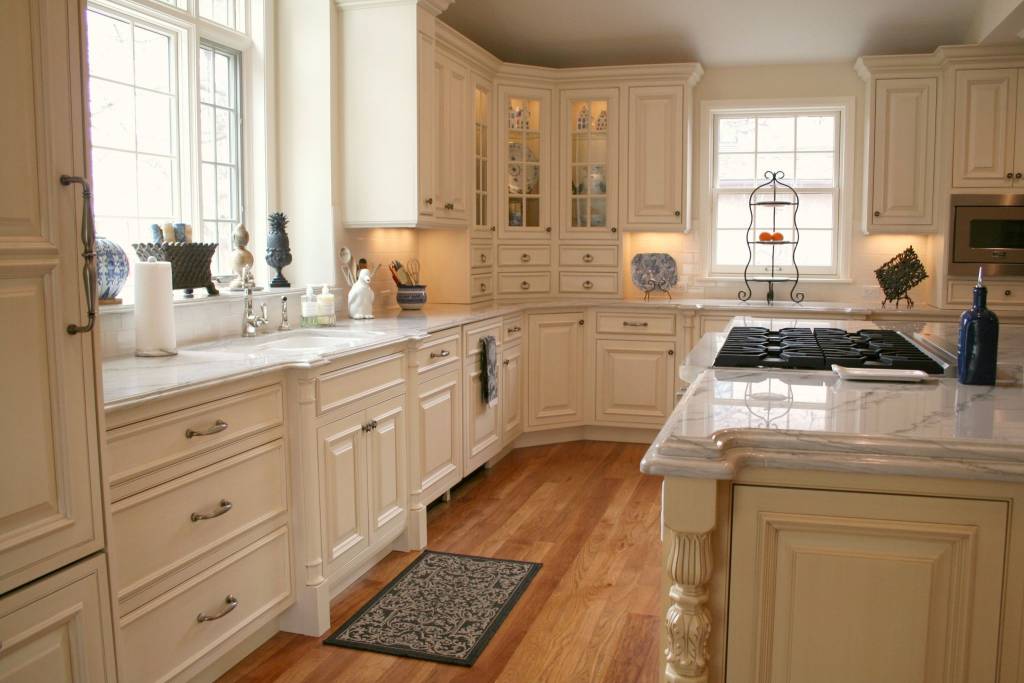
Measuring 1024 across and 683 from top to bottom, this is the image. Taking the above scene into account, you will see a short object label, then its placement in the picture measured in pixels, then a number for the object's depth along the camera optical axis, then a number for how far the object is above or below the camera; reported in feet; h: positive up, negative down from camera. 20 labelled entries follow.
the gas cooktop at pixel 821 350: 8.00 -0.98
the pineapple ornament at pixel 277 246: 13.07 +0.01
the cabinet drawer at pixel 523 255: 18.90 -0.14
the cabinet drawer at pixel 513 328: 16.79 -1.54
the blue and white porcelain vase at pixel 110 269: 9.52 -0.25
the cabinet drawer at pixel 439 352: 12.71 -1.54
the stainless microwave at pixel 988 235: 17.12 +0.31
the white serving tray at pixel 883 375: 7.24 -1.01
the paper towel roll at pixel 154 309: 9.43 -0.67
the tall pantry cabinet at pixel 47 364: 5.43 -0.76
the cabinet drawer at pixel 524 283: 19.01 -0.74
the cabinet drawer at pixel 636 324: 18.22 -1.54
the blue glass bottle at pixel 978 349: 7.02 -0.78
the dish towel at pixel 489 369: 15.29 -2.08
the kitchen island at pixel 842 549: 5.19 -1.78
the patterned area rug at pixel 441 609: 9.42 -4.16
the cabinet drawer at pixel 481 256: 17.58 -0.16
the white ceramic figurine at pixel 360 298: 13.87 -0.78
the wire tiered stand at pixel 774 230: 19.33 +0.44
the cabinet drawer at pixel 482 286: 17.67 -0.76
